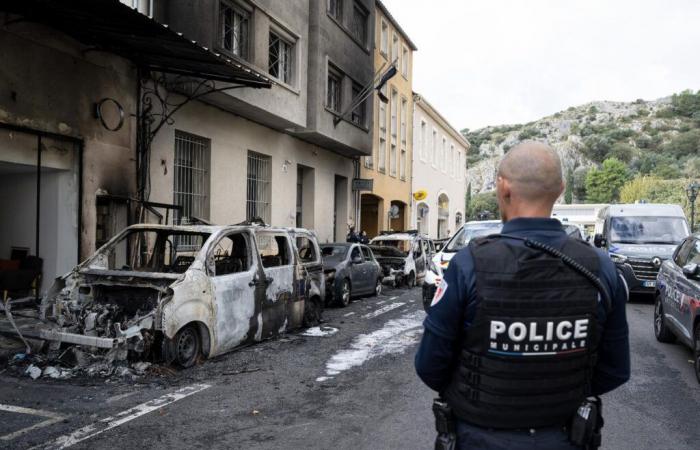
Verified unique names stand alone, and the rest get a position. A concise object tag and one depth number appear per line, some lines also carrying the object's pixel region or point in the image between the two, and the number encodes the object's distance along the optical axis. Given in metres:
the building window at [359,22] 21.88
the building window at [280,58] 16.42
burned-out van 6.54
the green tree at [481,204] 90.34
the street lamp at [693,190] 27.73
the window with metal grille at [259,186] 16.58
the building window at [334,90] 19.73
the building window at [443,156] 38.12
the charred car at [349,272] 13.04
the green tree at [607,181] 105.56
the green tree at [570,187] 116.44
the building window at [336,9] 19.80
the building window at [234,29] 13.91
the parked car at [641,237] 14.08
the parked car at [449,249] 10.88
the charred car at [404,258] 18.05
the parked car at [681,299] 6.98
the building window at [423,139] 33.16
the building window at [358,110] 21.58
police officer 2.10
